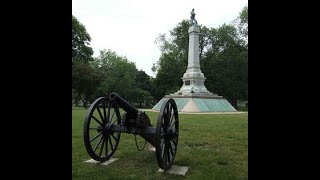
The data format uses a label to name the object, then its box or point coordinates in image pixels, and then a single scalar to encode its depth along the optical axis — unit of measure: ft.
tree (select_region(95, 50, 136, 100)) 103.57
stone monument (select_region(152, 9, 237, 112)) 76.64
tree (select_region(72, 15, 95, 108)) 92.52
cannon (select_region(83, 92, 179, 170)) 14.98
